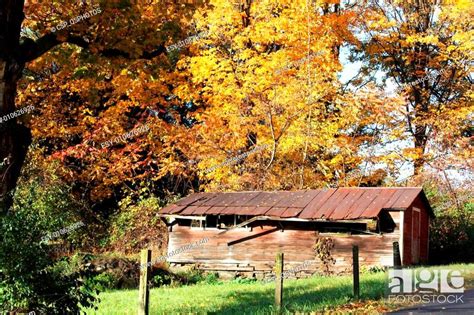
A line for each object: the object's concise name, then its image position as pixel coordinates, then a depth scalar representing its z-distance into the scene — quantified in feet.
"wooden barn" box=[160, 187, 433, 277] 77.82
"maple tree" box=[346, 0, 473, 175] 100.58
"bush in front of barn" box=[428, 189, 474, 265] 90.63
